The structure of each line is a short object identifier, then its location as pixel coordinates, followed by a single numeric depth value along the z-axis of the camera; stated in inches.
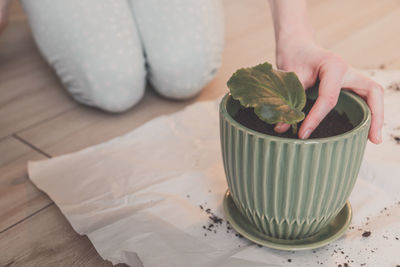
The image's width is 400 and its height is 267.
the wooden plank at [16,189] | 31.4
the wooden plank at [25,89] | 43.6
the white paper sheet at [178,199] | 26.0
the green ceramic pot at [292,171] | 21.6
